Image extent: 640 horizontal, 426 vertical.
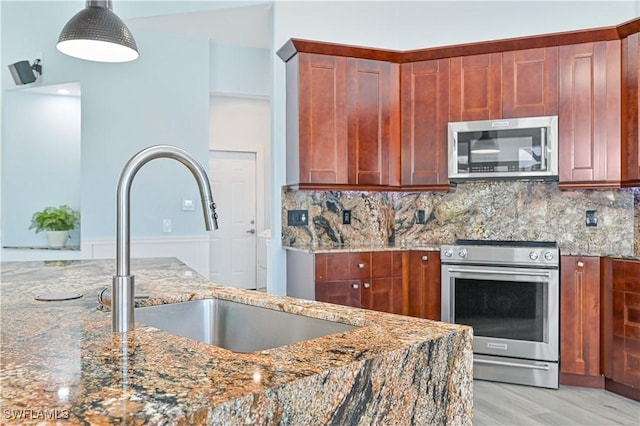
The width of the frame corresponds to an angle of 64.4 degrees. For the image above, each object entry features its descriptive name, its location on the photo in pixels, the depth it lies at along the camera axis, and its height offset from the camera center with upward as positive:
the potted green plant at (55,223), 4.85 -0.08
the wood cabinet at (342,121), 3.99 +0.75
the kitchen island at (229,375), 0.67 -0.25
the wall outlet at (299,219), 4.25 -0.04
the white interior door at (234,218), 6.70 -0.05
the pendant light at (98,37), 2.42 +0.87
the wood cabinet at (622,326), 3.13 -0.71
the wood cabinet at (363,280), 3.64 -0.48
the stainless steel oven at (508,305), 3.41 -0.63
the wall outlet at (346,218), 4.32 -0.03
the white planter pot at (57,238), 4.91 -0.23
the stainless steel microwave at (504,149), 3.72 +0.49
